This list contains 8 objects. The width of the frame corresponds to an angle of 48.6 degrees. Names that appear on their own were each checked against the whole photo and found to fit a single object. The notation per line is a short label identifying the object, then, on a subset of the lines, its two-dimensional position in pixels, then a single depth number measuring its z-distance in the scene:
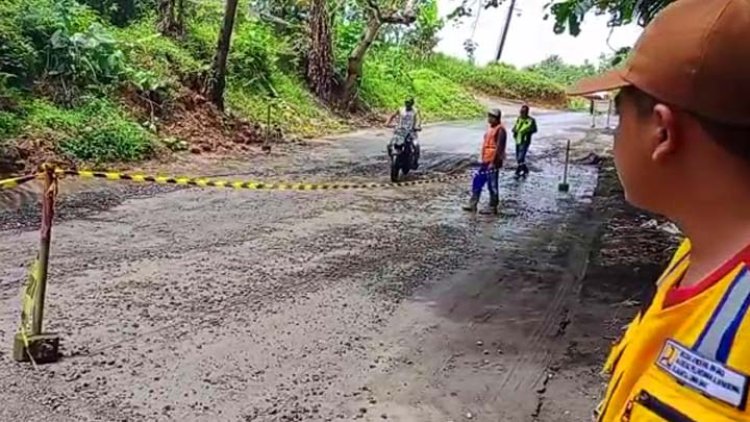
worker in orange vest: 12.14
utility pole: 49.76
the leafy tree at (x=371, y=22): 22.55
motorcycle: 14.57
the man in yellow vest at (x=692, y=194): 1.02
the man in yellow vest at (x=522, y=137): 16.86
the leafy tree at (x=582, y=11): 7.14
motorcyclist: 14.72
